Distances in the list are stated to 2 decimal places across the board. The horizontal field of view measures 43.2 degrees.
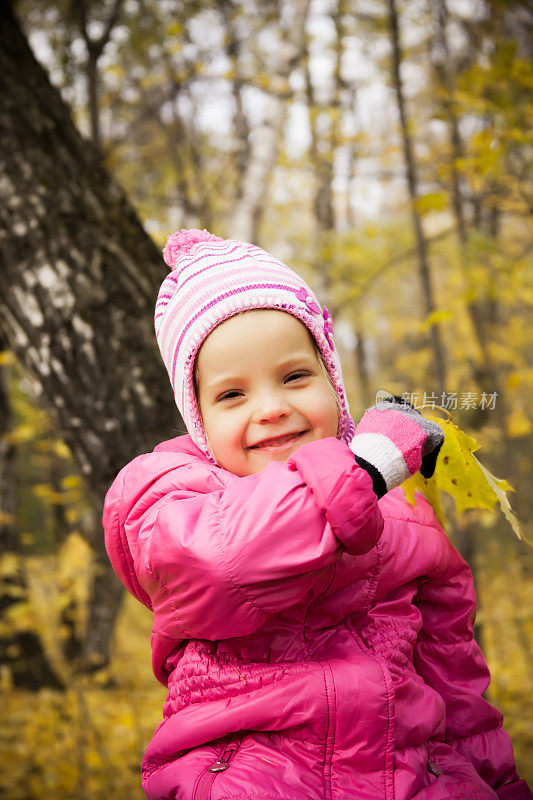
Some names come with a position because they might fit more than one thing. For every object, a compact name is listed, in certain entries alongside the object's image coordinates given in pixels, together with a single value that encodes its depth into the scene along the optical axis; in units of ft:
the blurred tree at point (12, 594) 20.95
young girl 4.61
